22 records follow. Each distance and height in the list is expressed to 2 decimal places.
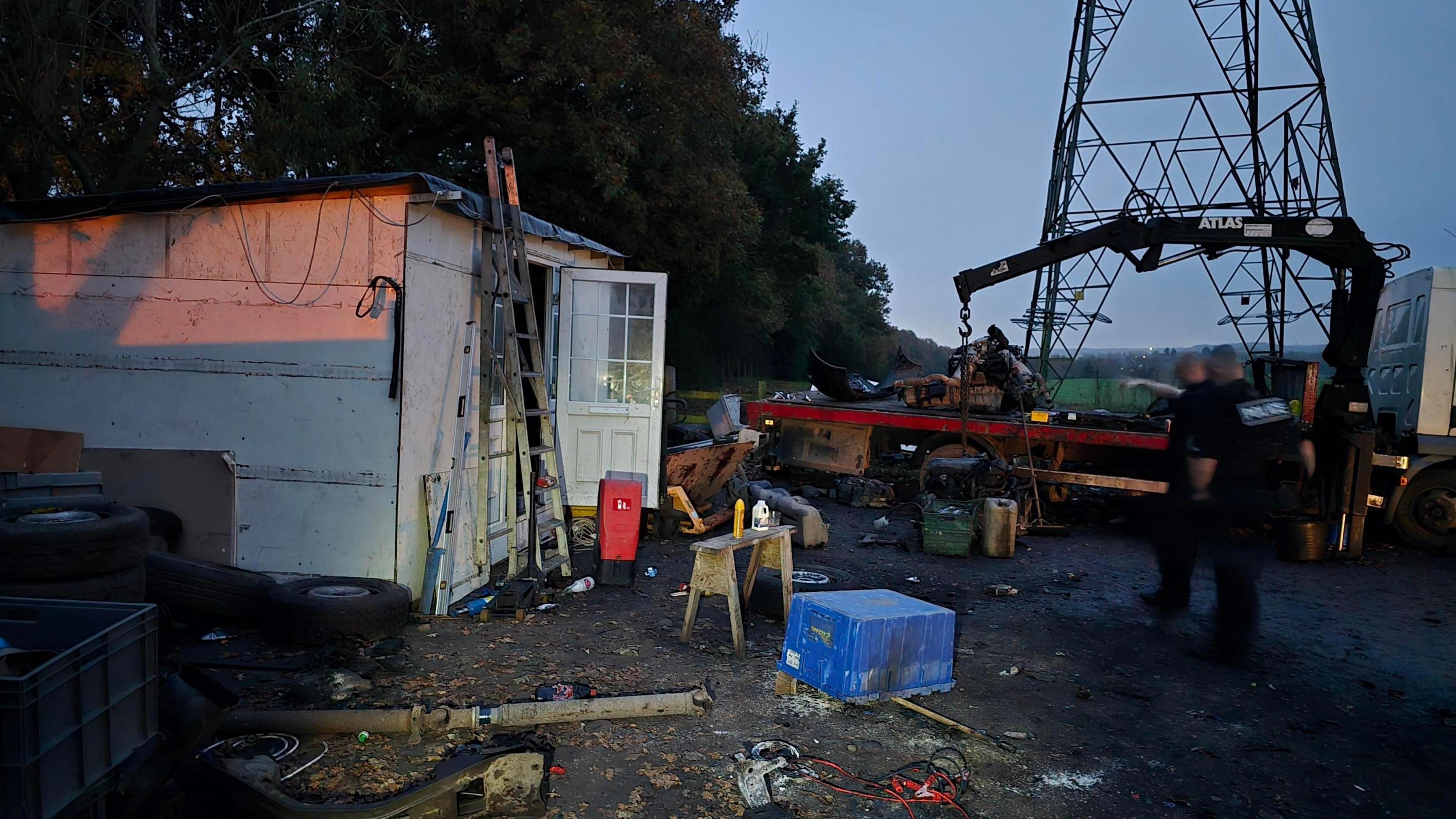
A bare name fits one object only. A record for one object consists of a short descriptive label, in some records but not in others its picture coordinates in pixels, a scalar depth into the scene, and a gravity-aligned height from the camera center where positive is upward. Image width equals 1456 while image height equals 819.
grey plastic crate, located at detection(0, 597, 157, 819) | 2.15 -1.04
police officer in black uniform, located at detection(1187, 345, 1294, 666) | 5.77 -0.74
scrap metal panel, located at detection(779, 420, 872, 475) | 12.07 -1.09
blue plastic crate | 4.41 -1.46
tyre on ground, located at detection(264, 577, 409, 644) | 4.99 -1.57
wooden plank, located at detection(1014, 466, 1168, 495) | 9.98 -1.15
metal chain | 9.73 -0.07
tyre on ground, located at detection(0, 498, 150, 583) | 4.08 -1.02
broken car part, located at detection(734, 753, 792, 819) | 3.50 -1.79
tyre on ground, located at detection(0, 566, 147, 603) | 4.11 -1.26
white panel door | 8.09 -0.16
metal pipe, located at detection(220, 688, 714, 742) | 3.83 -1.72
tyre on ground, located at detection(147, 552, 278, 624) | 5.21 -1.54
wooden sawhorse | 5.29 -1.29
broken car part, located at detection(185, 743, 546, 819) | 3.09 -1.68
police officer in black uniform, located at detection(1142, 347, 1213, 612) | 6.17 -0.82
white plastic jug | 5.75 -1.02
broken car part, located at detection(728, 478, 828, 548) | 8.88 -1.56
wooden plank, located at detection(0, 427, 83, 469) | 5.05 -0.72
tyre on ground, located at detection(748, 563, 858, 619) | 6.14 -1.79
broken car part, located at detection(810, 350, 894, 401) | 12.80 -0.19
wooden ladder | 6.42 -0.43
